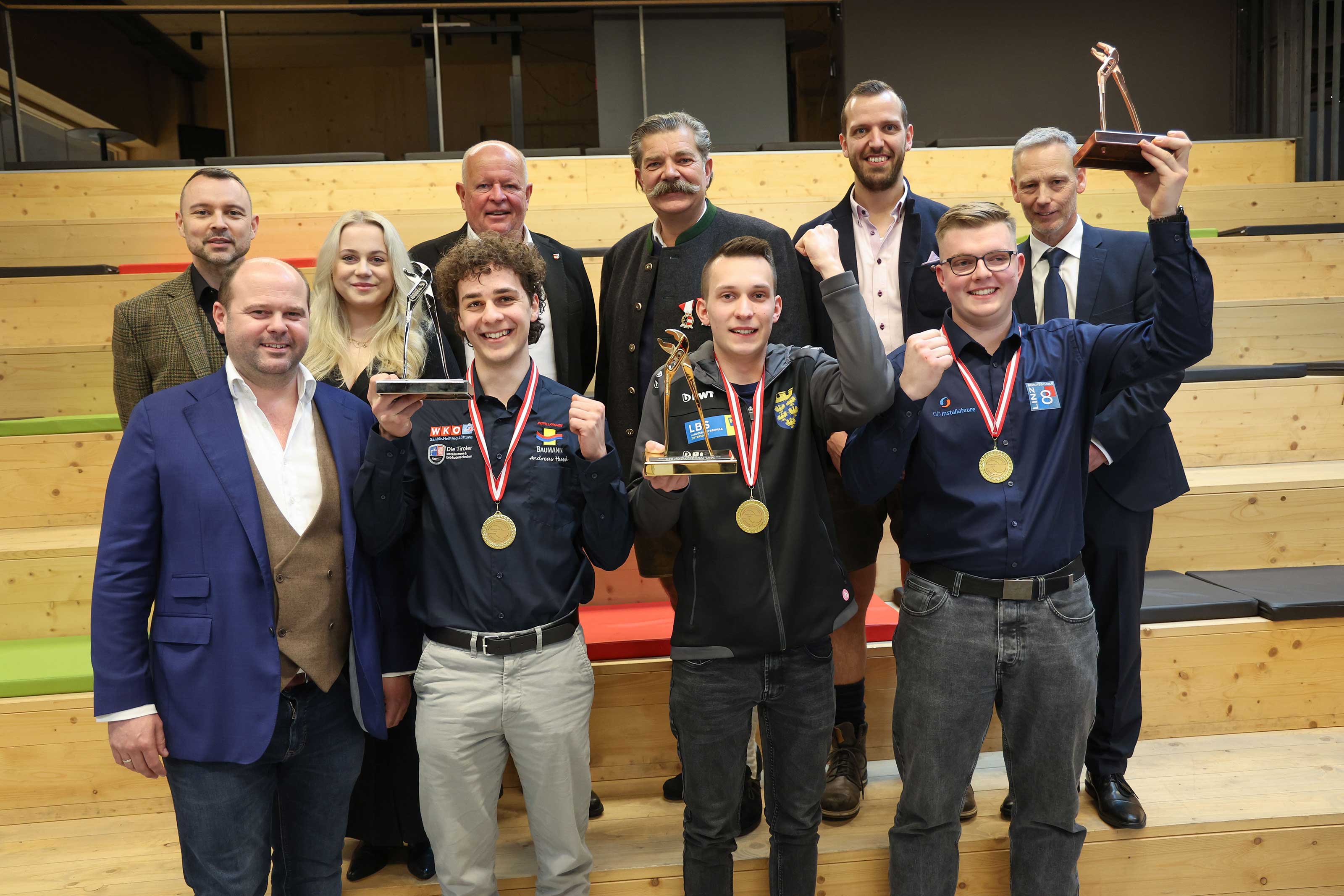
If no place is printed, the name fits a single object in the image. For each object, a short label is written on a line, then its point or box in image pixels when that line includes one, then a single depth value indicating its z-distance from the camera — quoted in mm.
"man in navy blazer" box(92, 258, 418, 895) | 1690
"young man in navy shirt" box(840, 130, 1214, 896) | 1938
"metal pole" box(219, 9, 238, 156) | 6266
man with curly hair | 1893
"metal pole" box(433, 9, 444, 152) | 6564
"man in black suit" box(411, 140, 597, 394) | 2547
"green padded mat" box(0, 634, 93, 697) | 2588
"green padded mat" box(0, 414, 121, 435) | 3393
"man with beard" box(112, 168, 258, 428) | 2400
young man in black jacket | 1950
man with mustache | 2395
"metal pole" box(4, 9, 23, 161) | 6031
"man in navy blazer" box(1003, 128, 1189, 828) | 2283
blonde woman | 2250
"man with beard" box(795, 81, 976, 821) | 2434
